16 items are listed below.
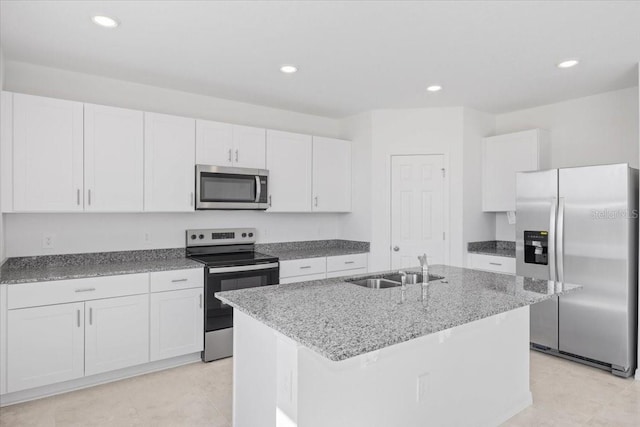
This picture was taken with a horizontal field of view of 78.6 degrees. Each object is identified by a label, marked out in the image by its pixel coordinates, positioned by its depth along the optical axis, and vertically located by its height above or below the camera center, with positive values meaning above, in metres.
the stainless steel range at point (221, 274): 3.43 -0.57
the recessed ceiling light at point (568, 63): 3.04 +1.18
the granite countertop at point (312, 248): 4.30 -0.44
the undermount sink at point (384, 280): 2.56 -0.45
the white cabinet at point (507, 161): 4.14 +0.56
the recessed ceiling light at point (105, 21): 2.38 +1.18
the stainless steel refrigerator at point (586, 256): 3.16 -0.38
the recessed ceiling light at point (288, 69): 3.17 +1.18
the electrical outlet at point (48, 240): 3.26 -0.25
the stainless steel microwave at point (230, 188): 3.66 +0.23
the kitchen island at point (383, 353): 1.54 -0.68
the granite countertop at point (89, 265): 2.85 -0.46
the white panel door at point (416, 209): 4.42 +0.03
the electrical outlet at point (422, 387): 1.95 -0.88
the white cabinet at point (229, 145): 3.70 +0.66
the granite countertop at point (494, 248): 4.33 -0.41
